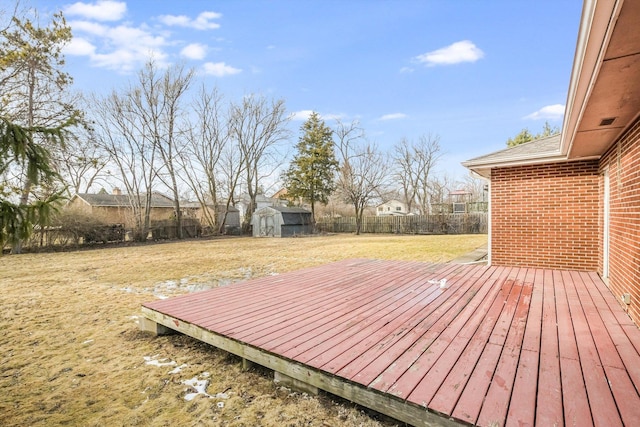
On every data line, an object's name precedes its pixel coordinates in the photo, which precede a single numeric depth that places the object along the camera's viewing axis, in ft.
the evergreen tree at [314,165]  80.59
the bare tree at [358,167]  81.05
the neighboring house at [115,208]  50.11
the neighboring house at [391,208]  153.62
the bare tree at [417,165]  102.99
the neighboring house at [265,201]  123.13
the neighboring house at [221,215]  76.38
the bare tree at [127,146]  58.70
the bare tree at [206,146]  72.54
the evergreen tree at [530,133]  70.28
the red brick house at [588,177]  5.37
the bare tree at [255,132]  76.84
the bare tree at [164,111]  61.26
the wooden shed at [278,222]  68.08
